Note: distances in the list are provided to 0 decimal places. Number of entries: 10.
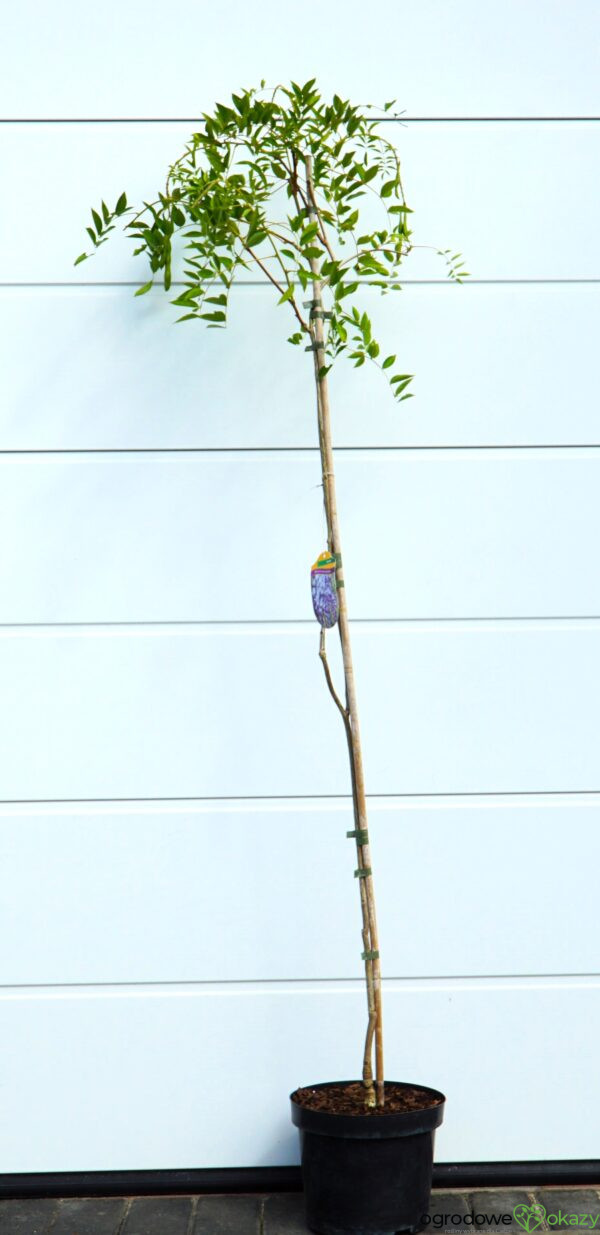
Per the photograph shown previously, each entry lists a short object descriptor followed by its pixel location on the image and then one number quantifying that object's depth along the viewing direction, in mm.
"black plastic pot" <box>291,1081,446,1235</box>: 4074
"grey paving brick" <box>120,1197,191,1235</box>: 4371
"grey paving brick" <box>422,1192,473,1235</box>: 4324
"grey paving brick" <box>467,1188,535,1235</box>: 4348
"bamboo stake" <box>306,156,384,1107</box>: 4187
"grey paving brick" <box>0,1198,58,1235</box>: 4395
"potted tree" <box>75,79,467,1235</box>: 4043
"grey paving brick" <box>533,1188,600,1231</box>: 4453
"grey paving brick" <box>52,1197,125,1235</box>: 4379
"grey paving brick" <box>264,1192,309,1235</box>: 4343
